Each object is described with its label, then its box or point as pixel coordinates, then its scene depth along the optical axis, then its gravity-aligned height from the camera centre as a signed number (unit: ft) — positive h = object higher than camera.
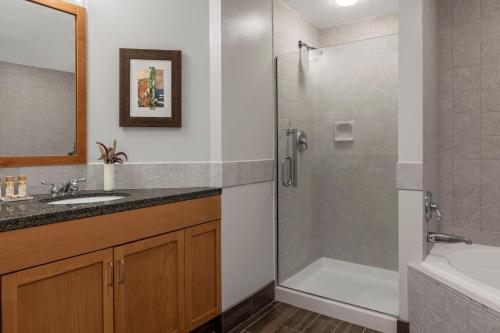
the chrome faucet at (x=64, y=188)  6.20 -0.39
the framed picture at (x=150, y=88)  7.07 +1.64
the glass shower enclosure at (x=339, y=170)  9.05 -0.13
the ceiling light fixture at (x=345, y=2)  9.19 +4.39
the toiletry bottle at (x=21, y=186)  5.70 -0.32
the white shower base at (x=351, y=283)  8.21 -3.22
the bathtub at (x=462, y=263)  6.08 -1.95
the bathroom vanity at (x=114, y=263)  4.26 -1.47
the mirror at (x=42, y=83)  5.95 +1.55
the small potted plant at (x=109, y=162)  6.75 +0.09
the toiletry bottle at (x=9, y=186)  5.54 -0.31
